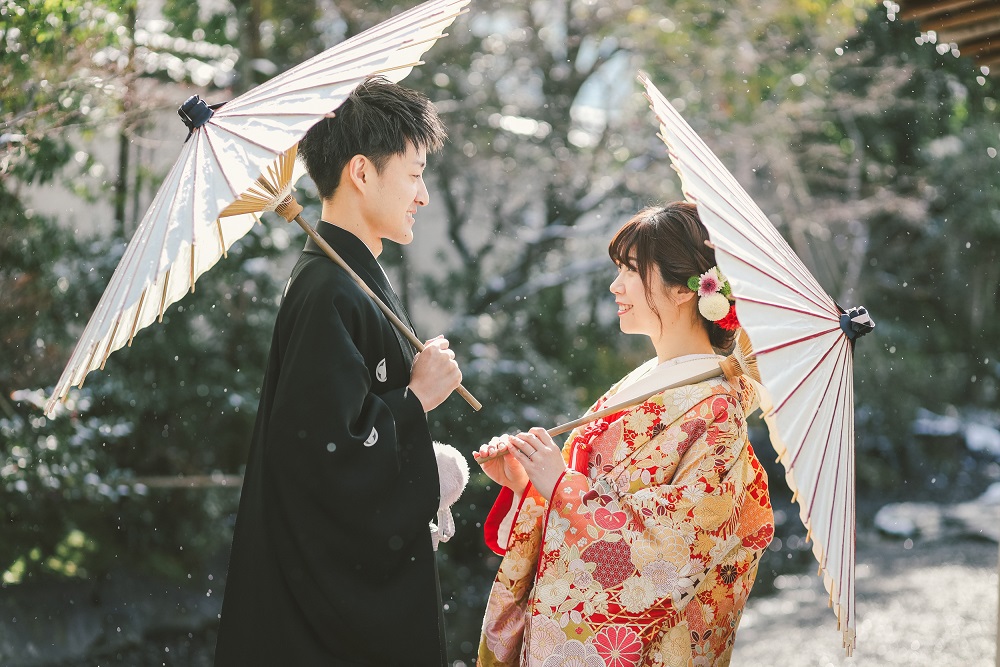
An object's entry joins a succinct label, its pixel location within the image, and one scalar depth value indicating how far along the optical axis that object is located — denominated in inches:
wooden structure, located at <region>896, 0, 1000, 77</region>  153.5
